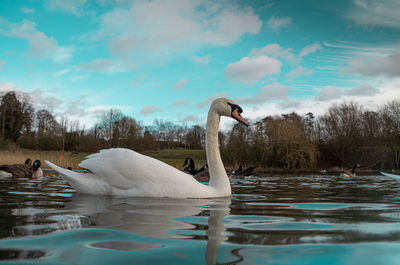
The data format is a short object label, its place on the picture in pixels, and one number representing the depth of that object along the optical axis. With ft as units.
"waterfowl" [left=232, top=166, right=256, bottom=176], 52.94
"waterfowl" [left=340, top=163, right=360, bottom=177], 63.37
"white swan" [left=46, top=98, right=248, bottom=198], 14.97
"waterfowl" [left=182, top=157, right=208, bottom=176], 41.87
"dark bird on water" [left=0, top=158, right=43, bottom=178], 35.68
